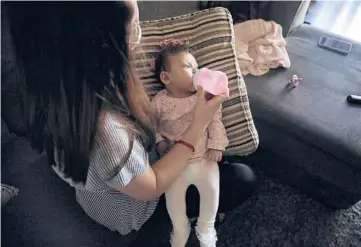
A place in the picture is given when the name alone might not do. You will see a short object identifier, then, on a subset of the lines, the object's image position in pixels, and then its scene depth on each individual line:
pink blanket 1.52
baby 1.10
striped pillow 1.14
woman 0.73
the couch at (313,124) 1.31
